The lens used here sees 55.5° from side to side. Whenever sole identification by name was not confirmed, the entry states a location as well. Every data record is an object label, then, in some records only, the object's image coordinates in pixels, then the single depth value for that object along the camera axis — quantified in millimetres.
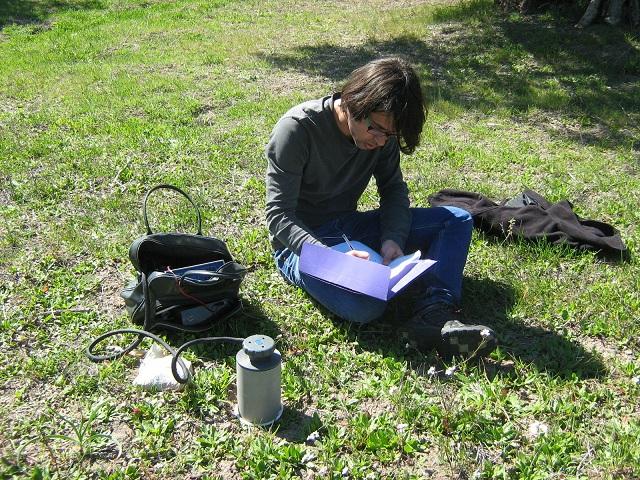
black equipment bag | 3133
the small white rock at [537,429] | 2645
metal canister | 2502
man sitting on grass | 2967
